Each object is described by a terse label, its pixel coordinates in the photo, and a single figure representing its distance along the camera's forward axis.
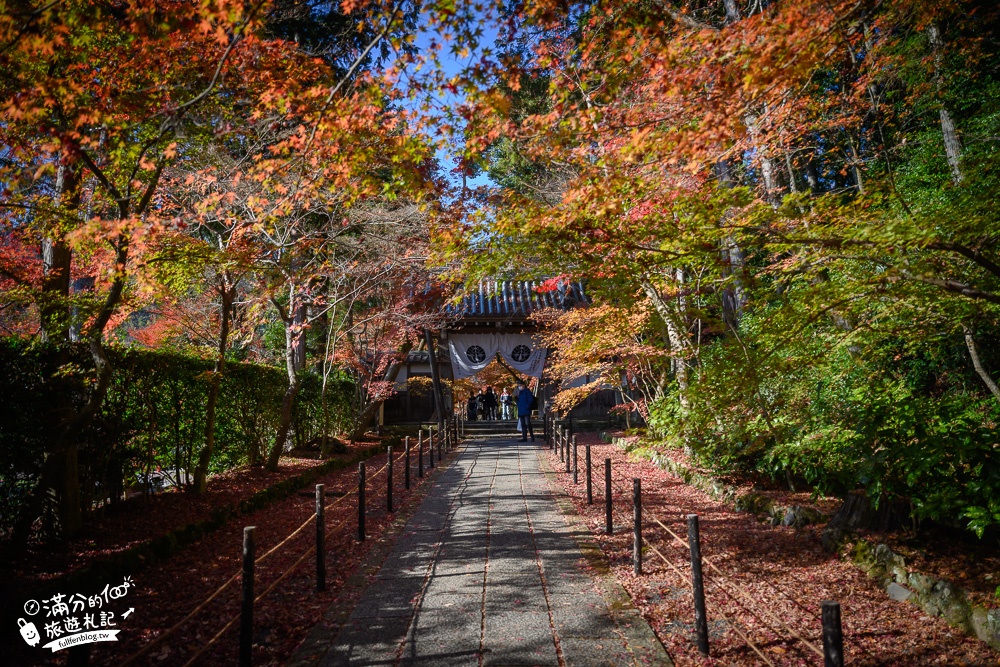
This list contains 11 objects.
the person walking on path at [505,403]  24.06
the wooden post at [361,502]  6.16
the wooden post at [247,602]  3.19
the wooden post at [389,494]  7.66
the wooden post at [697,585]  3.50
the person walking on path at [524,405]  17.39
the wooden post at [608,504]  6.20
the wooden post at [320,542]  4.68
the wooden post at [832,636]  2.22
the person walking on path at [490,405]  23.08
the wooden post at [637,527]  4.97
